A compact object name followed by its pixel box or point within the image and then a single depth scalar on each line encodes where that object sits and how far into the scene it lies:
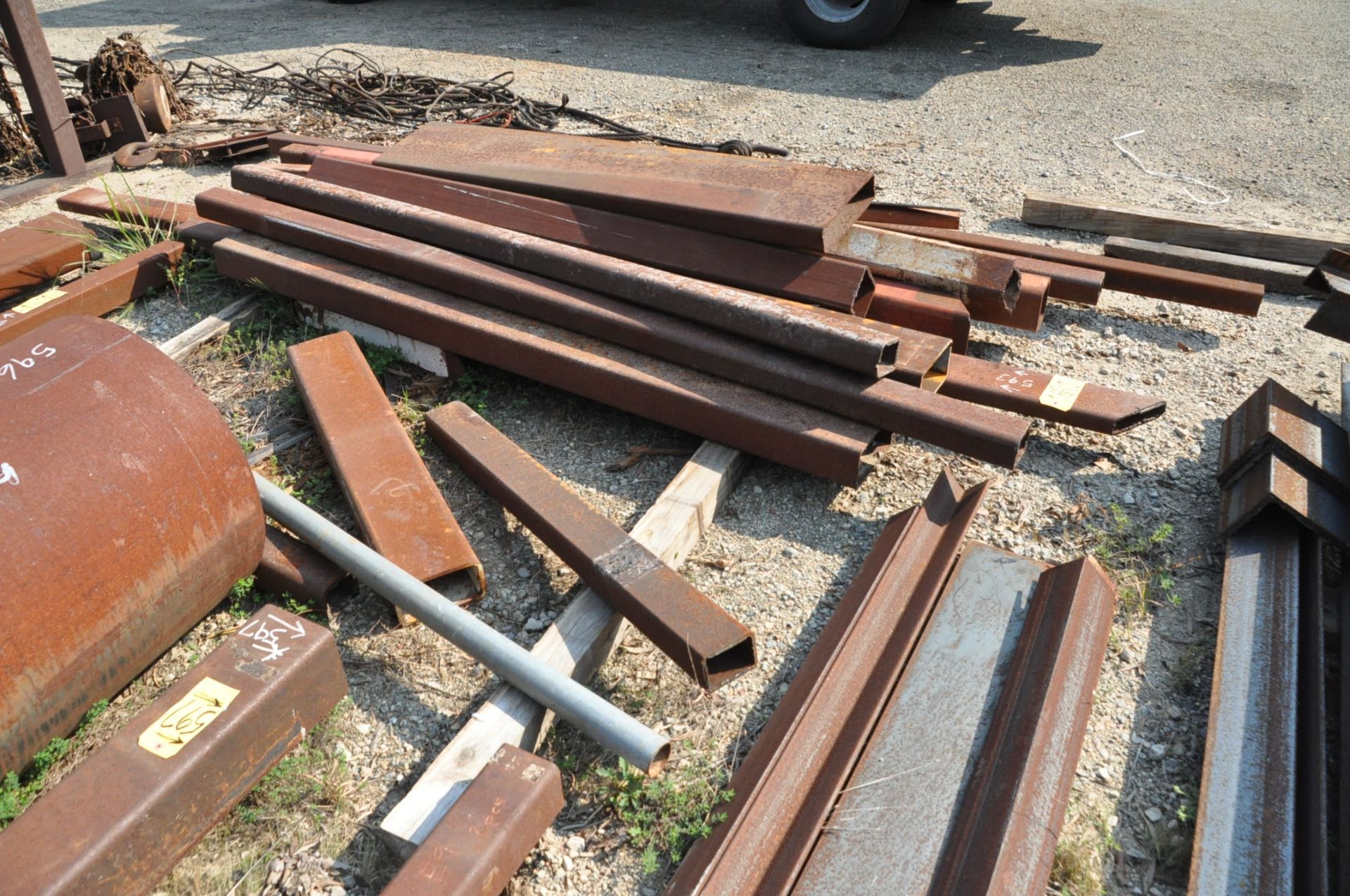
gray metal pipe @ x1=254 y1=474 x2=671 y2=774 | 2.04
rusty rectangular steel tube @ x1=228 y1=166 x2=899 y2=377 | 2.82
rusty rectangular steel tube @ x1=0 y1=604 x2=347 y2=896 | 1.69
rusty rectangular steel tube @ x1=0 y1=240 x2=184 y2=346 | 3.62
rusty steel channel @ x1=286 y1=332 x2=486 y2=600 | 2.56
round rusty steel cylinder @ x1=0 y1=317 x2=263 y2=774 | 1.90
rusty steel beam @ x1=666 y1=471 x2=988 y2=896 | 1.87
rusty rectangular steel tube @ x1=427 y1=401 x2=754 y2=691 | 2.28
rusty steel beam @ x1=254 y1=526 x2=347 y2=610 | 2.54
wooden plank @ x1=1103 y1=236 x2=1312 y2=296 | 4.16
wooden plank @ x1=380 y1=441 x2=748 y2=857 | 1.96
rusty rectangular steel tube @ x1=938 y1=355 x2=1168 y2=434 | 3.06
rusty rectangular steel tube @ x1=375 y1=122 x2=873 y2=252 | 3.20
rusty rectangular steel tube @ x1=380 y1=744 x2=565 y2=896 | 1.73
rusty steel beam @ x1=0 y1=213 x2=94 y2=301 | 4.07
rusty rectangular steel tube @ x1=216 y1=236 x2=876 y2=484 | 2.89
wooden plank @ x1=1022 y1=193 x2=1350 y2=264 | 4.34
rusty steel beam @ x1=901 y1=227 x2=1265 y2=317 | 3.77
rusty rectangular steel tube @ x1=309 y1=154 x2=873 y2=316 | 3.14
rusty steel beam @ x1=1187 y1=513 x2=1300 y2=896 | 1.85
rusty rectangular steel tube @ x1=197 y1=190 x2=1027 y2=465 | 2.78
